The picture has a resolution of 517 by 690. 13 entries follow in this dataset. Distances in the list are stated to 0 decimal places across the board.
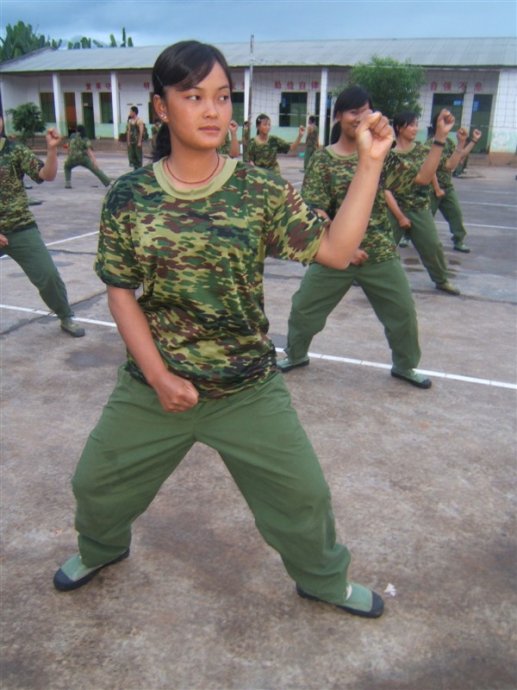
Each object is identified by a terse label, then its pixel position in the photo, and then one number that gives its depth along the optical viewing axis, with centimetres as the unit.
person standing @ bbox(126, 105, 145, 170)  1709
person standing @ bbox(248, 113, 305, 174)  1134
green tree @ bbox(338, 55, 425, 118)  2678
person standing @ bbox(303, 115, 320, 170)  1847
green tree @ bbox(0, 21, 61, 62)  4259
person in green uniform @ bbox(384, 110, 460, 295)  393
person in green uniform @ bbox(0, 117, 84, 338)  473
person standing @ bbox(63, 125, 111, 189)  1518
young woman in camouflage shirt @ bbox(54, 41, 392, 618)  183
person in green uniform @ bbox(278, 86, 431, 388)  388
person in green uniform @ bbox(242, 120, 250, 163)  1727
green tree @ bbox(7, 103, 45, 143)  3419
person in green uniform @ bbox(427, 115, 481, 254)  781
